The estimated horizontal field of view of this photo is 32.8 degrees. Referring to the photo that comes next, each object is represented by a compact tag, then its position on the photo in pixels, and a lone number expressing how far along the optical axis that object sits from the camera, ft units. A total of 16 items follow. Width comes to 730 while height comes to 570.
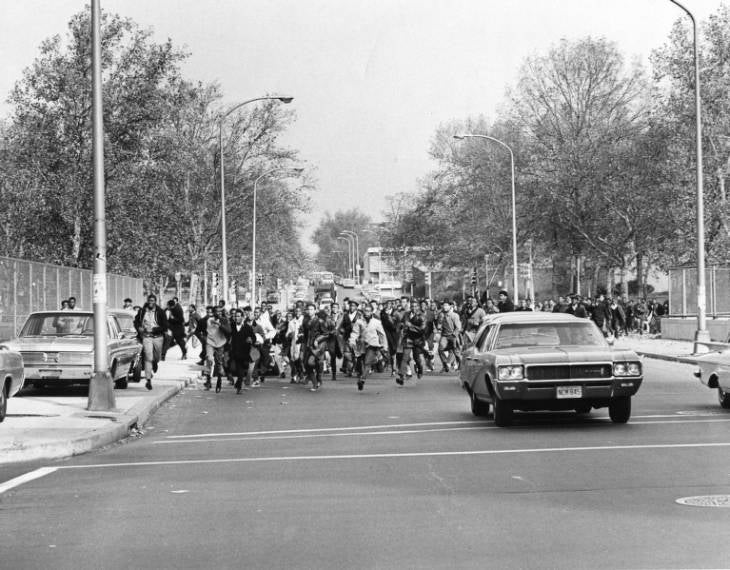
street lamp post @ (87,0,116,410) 61.36
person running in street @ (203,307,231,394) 82.28
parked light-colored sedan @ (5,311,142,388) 72.49
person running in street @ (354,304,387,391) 88.38
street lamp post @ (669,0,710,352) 110.22
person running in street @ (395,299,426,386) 88.22
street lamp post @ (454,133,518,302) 188.17
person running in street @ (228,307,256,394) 81.46
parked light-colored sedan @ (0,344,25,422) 54.54
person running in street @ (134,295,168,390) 78.23
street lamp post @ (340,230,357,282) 587.68
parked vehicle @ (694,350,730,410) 58.85
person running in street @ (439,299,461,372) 98.94
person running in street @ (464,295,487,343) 98.76
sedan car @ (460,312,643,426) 50.65
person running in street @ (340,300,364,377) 96.99
